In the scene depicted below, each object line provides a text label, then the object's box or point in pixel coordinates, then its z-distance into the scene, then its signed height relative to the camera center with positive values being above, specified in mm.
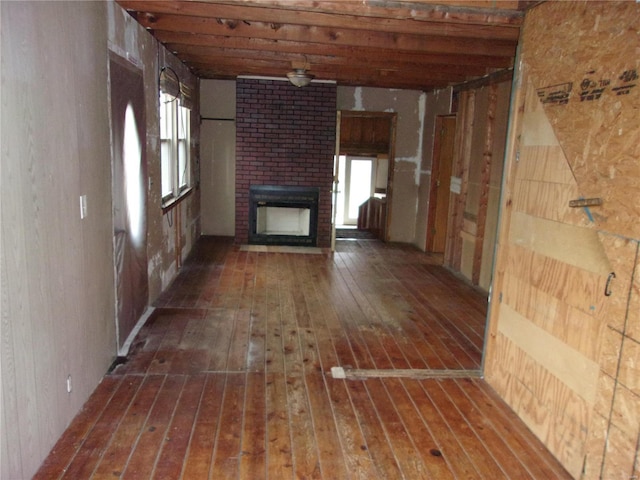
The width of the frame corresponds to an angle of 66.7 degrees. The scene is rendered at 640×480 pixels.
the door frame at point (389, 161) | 7281 -85
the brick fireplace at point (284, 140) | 7277 +175
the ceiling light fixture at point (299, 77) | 5293 +809
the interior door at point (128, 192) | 3342 -345
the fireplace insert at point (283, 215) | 7453 -965
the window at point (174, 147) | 5273 +8
